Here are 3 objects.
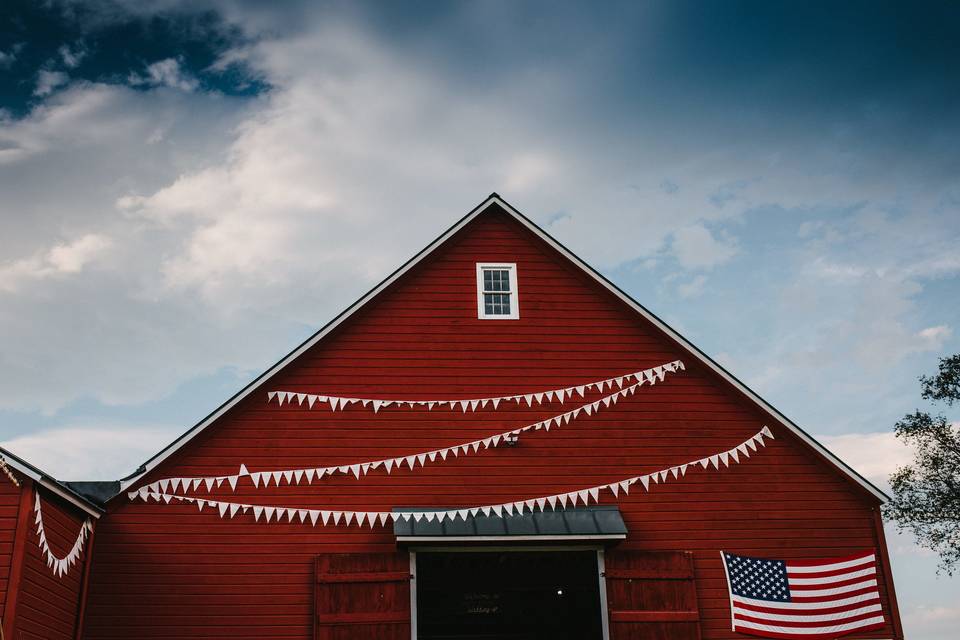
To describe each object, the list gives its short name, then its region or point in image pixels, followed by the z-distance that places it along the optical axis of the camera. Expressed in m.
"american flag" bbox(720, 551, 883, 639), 12.98
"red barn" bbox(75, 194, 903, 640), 12.49
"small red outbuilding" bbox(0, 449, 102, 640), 10.10
